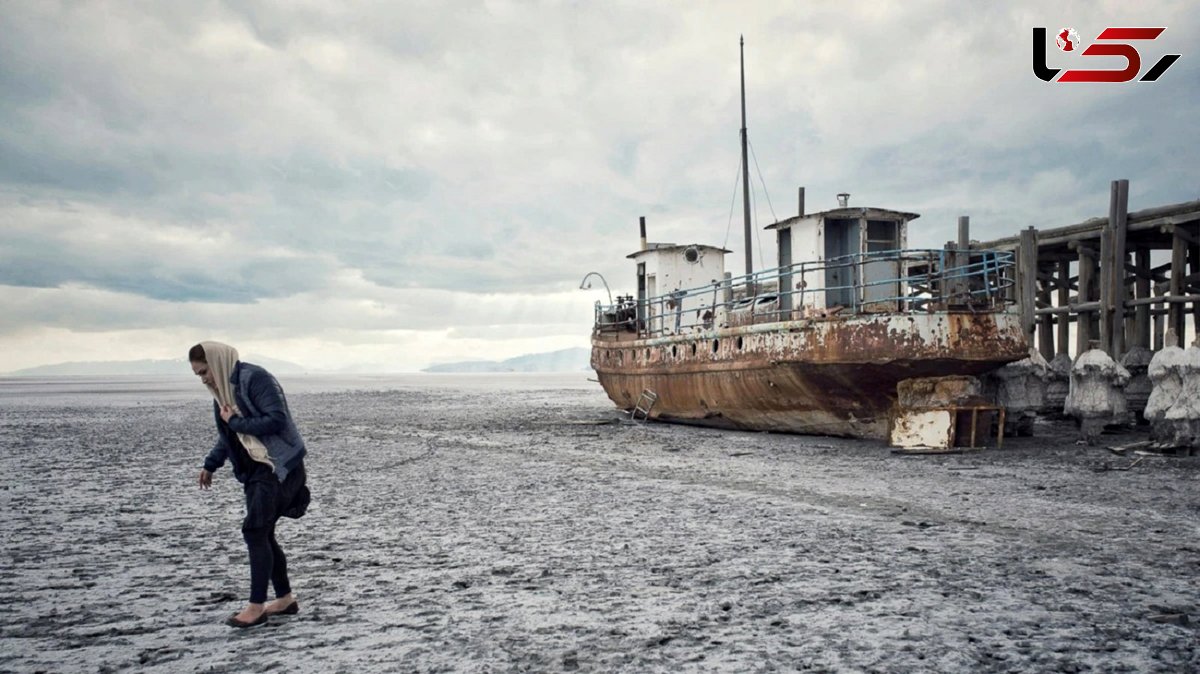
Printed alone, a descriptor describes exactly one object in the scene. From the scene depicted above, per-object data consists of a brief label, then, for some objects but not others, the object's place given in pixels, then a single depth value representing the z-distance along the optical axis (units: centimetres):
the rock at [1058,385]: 1778
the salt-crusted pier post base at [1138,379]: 1591
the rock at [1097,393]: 1393
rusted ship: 1307
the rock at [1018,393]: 1486
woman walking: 451
